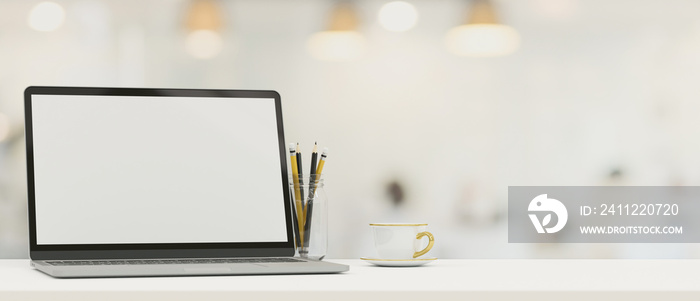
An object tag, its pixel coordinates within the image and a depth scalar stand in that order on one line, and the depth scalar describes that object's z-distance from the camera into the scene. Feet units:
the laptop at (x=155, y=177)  4.41
